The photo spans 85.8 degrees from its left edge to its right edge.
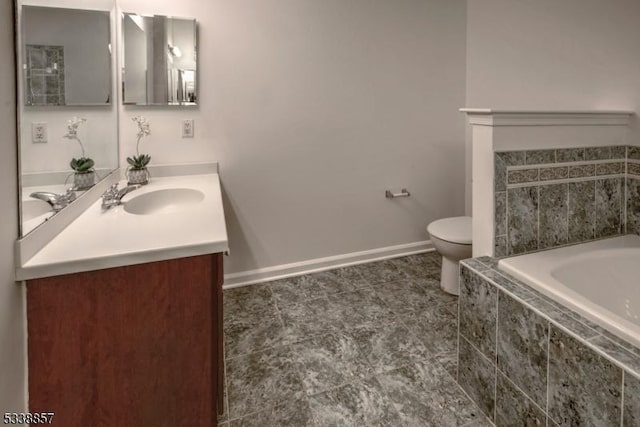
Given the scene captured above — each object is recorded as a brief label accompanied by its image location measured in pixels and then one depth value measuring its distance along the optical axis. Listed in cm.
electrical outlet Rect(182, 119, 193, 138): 218
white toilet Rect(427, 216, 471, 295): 207
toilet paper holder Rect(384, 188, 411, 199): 278
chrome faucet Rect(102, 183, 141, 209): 143
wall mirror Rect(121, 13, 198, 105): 201
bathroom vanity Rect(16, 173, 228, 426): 92
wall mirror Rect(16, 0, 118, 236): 98
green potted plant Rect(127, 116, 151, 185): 194
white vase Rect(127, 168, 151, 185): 194
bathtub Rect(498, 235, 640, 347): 136
